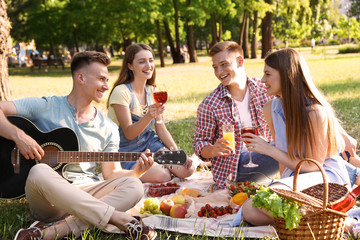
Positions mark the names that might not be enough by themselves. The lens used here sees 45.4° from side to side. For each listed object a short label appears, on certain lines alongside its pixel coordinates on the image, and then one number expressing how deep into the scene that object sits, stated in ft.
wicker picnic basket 10.23
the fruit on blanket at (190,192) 16.28
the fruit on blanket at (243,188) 14.69
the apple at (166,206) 14.35
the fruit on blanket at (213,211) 13.88
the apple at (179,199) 15.06
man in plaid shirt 16.33
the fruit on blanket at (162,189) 16.80
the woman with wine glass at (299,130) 12.00
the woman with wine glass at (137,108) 17.93
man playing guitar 11.73
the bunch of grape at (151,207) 14.32
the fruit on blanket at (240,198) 14.38
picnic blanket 11.95
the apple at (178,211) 13.89
